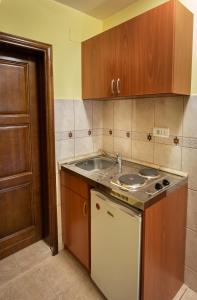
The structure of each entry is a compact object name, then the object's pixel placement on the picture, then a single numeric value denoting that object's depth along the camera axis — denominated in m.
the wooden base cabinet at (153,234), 1.22
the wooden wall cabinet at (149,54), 1.27
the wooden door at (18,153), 1.78
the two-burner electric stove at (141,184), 1.21
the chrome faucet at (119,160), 1.89
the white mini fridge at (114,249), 1.22
